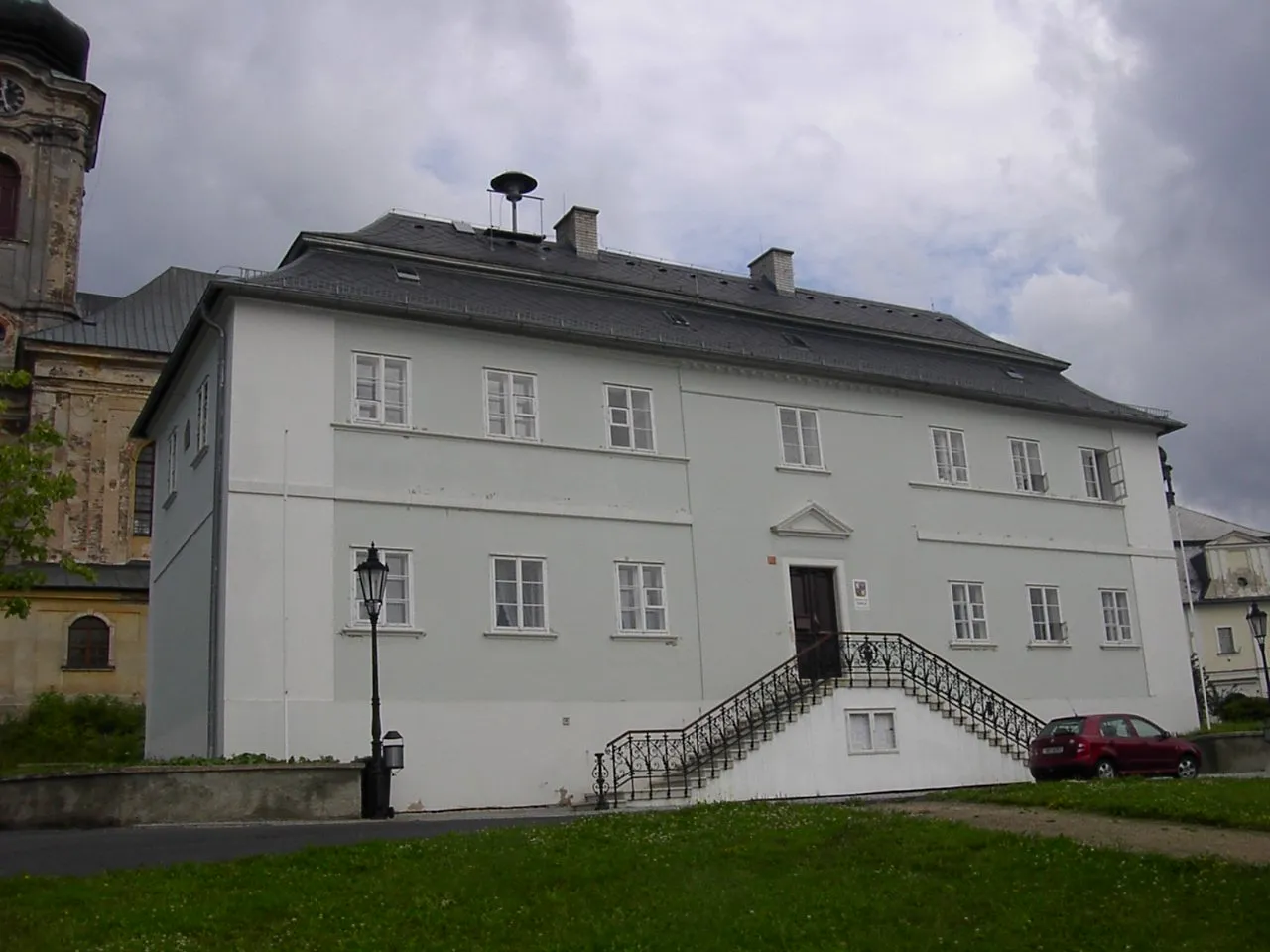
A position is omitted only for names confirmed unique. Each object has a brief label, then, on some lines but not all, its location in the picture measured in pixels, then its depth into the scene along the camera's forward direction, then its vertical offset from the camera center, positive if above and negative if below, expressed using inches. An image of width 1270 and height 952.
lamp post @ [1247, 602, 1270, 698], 1382.9 +128.4
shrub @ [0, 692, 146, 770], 1481.3 +88.6
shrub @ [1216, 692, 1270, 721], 1720.1 +53.2
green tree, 971.3 +219.2
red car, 913.5 +5.9
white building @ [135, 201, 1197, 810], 901.2 +189.8
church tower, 2058.3 +962.8
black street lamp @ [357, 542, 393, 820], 745.0 +35.5
